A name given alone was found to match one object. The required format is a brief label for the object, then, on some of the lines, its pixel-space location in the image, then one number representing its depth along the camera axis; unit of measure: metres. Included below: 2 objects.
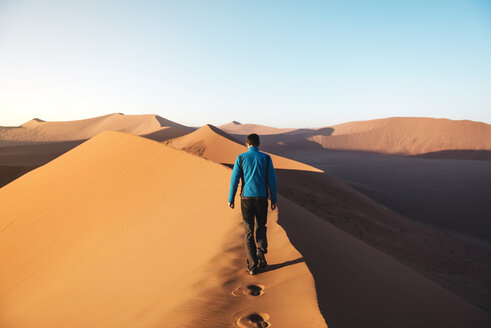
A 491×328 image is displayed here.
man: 2.78
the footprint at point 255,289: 2.39
